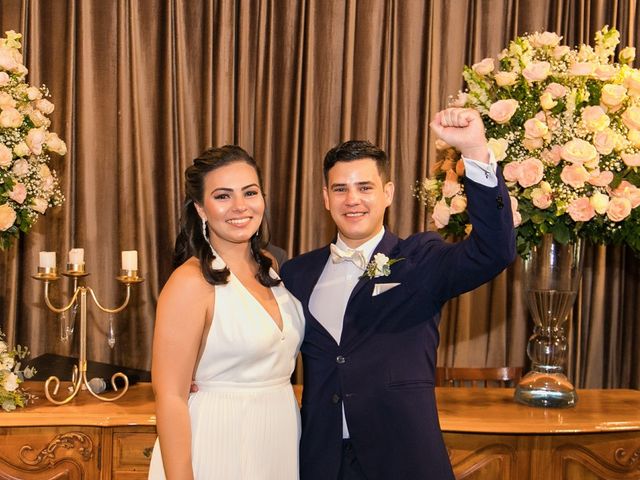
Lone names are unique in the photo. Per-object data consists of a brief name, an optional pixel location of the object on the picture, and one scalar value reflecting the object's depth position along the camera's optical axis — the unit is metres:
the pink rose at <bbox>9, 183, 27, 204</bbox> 3.39
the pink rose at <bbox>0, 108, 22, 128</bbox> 3.30
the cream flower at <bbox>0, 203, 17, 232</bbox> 3.35
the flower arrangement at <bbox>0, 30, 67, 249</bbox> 3.35
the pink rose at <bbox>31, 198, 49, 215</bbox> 3.48
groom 2.70
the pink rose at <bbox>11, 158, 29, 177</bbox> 3.40
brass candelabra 3.46
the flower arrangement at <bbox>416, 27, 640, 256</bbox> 3.19
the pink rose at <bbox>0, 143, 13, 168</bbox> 3.30
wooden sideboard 3.18
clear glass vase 3.44
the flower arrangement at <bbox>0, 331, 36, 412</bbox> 3.25
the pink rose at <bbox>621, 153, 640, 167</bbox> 3.21
